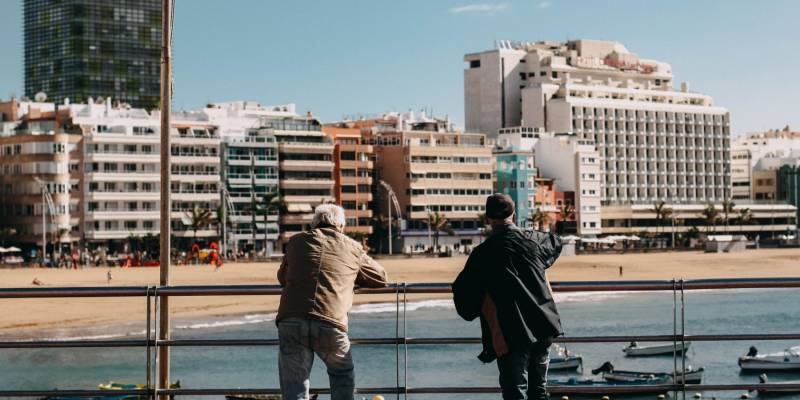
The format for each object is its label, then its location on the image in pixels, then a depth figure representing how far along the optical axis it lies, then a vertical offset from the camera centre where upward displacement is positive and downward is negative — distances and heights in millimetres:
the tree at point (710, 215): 142750 -1779
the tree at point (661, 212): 138750 -1365
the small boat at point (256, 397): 27400 -4275
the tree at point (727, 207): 145000 -910
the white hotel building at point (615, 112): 148750 +10308
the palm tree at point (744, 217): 145625 -2036
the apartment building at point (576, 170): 135125 +3152
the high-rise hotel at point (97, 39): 196625 +24787
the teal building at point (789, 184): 153375 +1707
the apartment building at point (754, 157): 165000 +5484
